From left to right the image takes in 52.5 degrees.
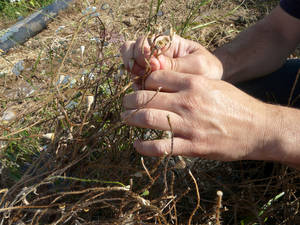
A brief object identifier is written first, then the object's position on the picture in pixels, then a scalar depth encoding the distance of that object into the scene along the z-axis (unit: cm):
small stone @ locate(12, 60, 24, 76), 105
